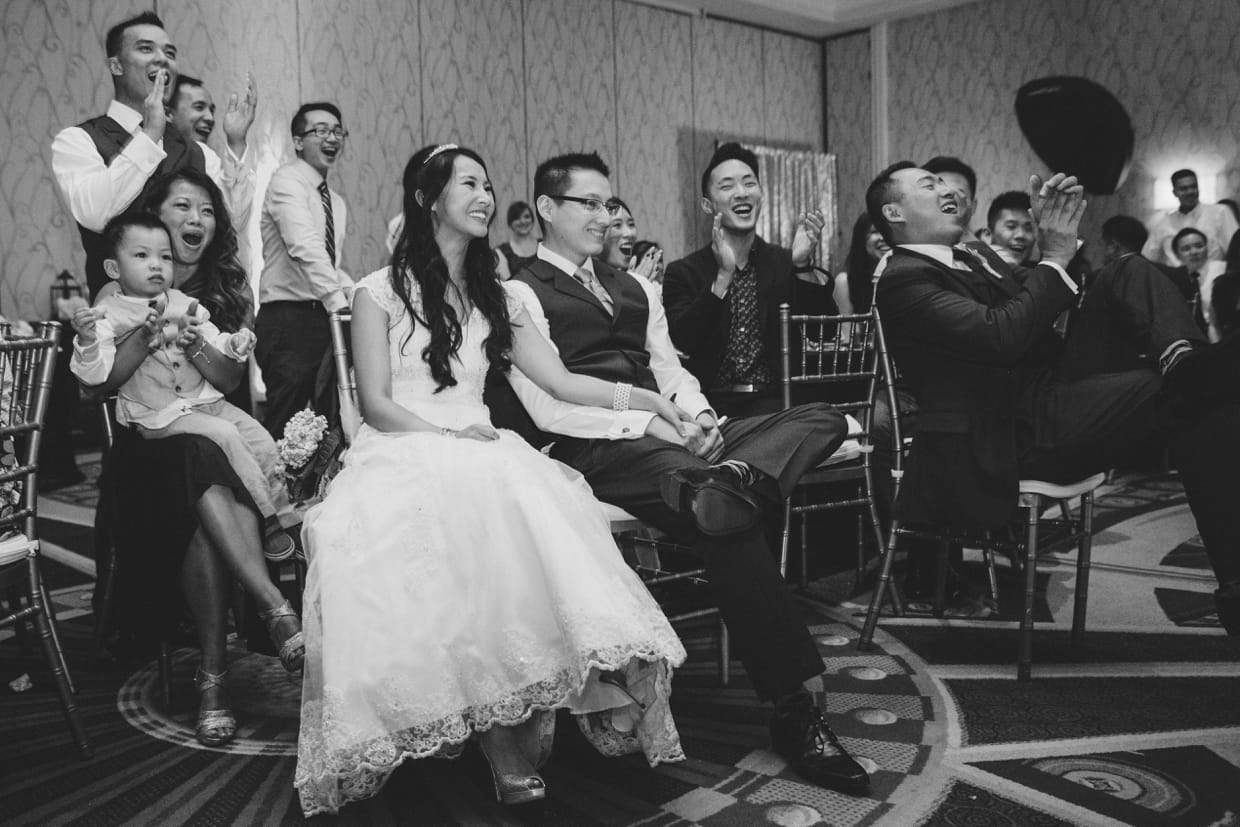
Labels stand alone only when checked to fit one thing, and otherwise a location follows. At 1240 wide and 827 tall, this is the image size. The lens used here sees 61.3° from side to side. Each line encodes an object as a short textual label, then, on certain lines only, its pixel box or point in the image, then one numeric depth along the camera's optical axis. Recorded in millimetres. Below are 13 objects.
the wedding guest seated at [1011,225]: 4098
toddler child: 2396
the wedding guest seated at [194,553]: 2268
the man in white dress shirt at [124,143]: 2738
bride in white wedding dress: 1744
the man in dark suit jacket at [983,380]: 2404
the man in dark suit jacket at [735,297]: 3367
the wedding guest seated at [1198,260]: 6509
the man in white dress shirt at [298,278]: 3800
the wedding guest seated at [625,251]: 4137
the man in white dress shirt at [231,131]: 3445
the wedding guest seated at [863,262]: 3900
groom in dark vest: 1986
